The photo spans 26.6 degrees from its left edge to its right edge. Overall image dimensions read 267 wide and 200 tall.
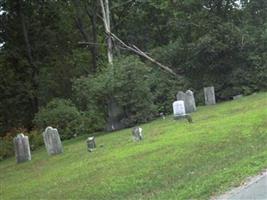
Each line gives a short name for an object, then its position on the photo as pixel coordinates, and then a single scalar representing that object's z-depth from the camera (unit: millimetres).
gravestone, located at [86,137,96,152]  17172
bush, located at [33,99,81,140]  27527
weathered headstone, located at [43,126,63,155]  18828
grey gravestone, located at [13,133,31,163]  18969
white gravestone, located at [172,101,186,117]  20812
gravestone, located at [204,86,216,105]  26562
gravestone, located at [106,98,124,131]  25189
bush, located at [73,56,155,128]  24750
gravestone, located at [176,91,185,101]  23641
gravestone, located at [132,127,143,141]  16703
